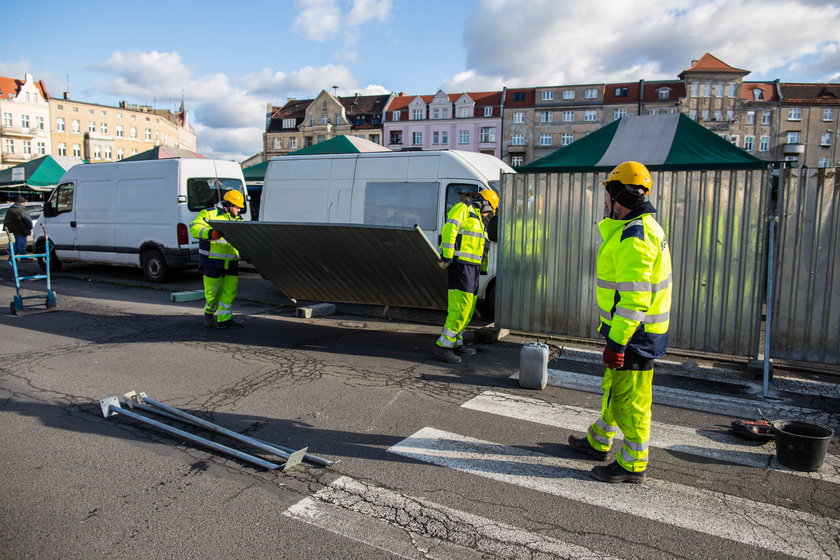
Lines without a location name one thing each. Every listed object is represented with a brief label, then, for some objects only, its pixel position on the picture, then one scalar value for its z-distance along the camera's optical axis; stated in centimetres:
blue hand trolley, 955
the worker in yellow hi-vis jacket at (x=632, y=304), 362
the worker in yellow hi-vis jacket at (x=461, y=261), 670
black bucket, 395
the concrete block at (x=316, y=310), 935
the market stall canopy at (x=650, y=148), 938
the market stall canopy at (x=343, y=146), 1198
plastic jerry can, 579
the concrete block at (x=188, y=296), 1080
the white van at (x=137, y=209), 1228
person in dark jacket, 1412
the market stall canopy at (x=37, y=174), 2452
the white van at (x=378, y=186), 913
